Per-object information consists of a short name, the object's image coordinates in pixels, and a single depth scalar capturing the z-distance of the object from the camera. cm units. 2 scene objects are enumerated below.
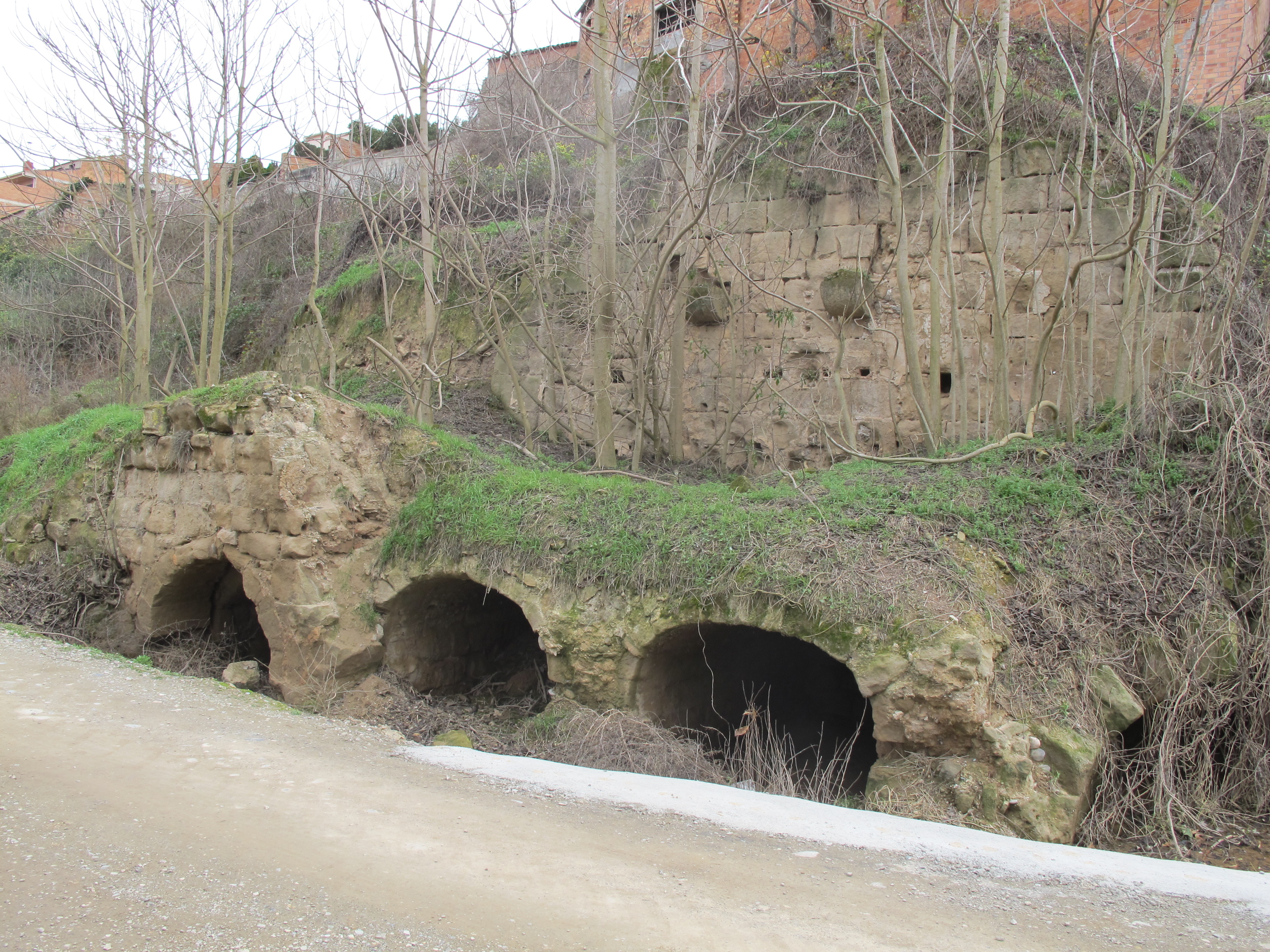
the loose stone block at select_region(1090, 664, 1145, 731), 563
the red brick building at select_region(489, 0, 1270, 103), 858
